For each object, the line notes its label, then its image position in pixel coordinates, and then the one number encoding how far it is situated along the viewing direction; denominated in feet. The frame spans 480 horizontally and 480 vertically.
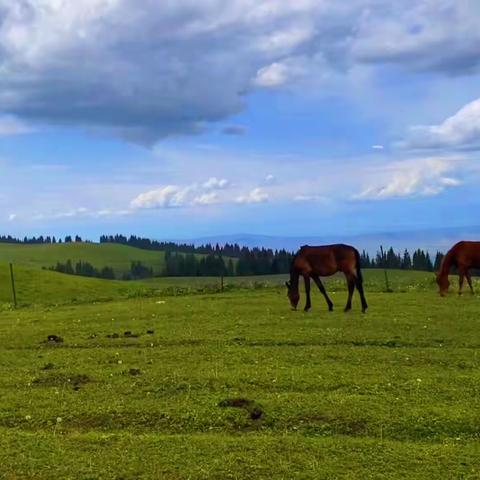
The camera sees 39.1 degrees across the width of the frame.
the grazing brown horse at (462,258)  82.41
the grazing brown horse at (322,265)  65.67
